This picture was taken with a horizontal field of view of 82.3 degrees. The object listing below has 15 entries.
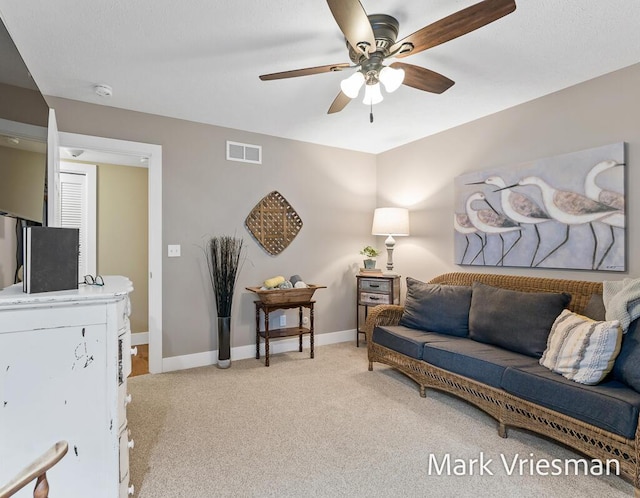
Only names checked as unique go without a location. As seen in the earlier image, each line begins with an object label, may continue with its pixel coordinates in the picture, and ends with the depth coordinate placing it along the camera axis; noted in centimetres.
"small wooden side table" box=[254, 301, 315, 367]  361
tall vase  353
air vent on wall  380
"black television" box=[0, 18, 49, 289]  154
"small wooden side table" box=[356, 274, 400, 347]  401
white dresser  134
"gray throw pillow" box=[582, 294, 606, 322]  243
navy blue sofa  184
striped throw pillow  198
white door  412
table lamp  402
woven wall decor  393
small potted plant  438
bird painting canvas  257
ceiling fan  154
